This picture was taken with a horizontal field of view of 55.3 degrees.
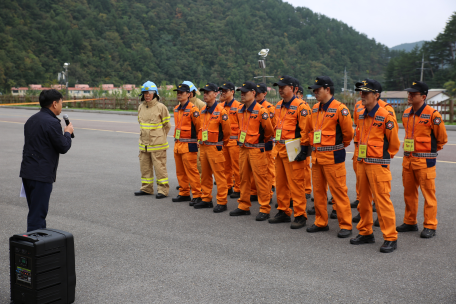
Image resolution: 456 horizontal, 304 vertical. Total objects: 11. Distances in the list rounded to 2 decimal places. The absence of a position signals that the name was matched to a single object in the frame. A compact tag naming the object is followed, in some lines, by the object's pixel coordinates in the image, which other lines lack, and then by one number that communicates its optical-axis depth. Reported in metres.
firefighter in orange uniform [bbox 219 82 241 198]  7.85
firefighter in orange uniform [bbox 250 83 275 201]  7.92
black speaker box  3.73
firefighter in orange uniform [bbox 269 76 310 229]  6.47
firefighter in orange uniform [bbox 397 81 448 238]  5.90
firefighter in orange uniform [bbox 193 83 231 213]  7.45
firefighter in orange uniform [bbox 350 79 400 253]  5.43
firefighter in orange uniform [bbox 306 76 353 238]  5.90
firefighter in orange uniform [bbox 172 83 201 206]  7.86
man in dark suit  4.73
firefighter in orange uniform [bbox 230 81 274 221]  6.92
